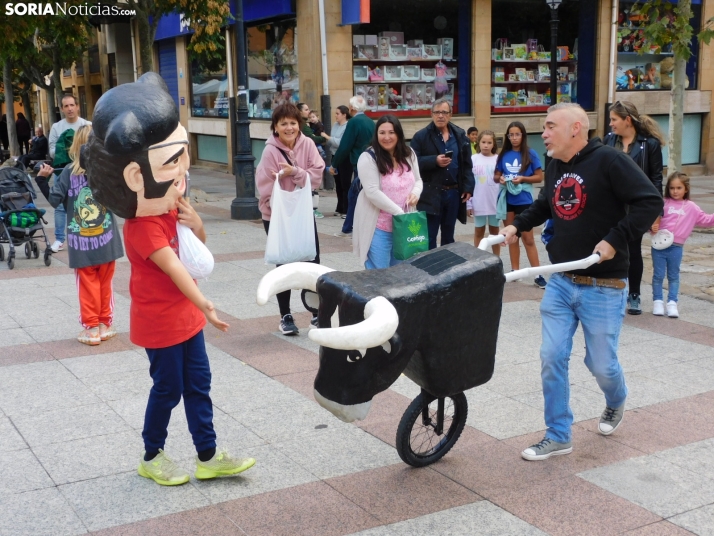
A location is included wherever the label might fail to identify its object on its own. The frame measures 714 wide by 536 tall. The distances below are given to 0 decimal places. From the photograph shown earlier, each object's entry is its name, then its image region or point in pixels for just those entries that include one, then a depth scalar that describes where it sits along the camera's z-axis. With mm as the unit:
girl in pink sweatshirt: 7855
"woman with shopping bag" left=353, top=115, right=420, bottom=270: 6801
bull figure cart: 3768
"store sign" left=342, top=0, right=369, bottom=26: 16312
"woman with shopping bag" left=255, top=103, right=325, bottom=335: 6871
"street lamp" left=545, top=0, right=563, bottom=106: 16328
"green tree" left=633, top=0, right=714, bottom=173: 12328
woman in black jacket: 7520
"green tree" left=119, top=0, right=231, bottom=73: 14758
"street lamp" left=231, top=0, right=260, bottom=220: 14038
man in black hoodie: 4496
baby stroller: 10320
